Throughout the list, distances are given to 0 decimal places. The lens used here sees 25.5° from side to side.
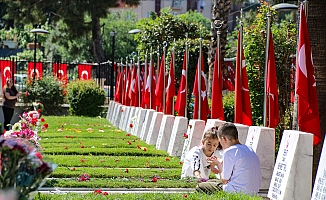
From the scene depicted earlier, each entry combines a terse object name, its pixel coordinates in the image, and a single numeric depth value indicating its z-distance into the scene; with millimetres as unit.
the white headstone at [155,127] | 19859
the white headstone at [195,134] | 14945
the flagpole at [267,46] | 12233
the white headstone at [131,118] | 25431
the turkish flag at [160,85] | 21984
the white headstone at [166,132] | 18141
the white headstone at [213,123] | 13352
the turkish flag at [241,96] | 13406
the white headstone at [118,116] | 30419
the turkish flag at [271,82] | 12242
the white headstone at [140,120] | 23250
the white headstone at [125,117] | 27484
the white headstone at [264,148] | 11367
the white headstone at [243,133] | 12484
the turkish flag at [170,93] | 20500
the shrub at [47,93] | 34812
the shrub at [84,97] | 35281
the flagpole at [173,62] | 20533
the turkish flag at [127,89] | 30250
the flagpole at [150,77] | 24158
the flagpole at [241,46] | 13477
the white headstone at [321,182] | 8047
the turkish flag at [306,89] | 10500
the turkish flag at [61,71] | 39900
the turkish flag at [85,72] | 41875
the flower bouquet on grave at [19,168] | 5148
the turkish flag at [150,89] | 24344
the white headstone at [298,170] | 9453
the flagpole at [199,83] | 17272
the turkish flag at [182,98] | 18891
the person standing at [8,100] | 26328
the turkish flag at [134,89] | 28312
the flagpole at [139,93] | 27220
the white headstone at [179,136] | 16641
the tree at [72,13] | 47156
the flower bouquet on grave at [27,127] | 11484
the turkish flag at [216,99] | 15328
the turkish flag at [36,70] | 37075
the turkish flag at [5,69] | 37094
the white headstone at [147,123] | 21406
